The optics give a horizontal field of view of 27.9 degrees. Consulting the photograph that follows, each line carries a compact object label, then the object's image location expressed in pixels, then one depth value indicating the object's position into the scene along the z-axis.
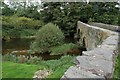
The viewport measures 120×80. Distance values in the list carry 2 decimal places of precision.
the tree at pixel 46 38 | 20.78
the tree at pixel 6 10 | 41.76
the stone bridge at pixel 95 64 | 3.57
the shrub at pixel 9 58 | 13.66
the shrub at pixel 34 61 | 12.85
